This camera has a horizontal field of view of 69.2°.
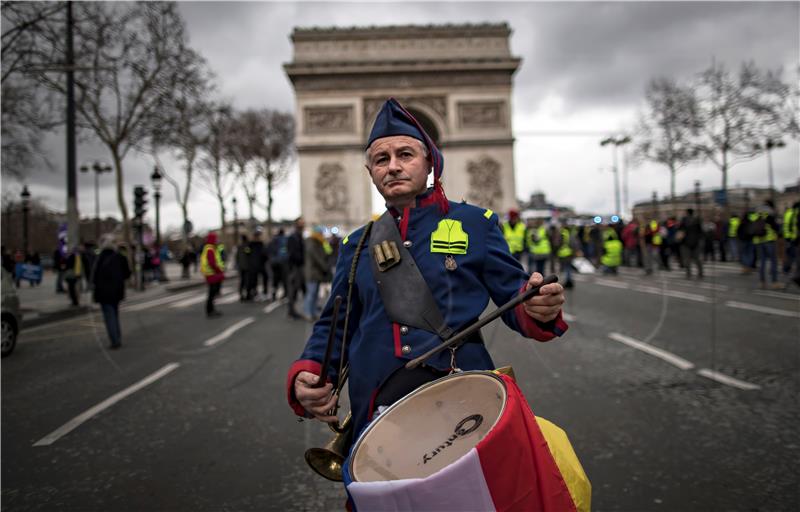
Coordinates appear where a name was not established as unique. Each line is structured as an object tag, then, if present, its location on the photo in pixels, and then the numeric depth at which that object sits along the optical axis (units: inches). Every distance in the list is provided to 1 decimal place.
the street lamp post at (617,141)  1147.9
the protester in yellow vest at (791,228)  459.5
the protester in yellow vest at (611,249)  606.5
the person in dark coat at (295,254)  433.7
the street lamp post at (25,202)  976.3
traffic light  753.6
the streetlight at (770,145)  995.6
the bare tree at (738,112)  959.0
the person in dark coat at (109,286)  311.3
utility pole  575.8
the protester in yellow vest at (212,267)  431.8
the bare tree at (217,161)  1282.8
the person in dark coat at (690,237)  607.5
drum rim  53.5
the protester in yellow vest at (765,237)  480.1
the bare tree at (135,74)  756.6
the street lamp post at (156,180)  911.7
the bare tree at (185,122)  840.9
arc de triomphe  1191.6
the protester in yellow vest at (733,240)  733.0
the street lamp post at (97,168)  1038.4
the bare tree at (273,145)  1763.0
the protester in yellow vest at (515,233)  529.3
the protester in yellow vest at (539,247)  513.0
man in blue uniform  65.3
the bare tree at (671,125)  1125.7
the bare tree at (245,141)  1635.1
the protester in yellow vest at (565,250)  534.3
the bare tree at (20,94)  428.8
